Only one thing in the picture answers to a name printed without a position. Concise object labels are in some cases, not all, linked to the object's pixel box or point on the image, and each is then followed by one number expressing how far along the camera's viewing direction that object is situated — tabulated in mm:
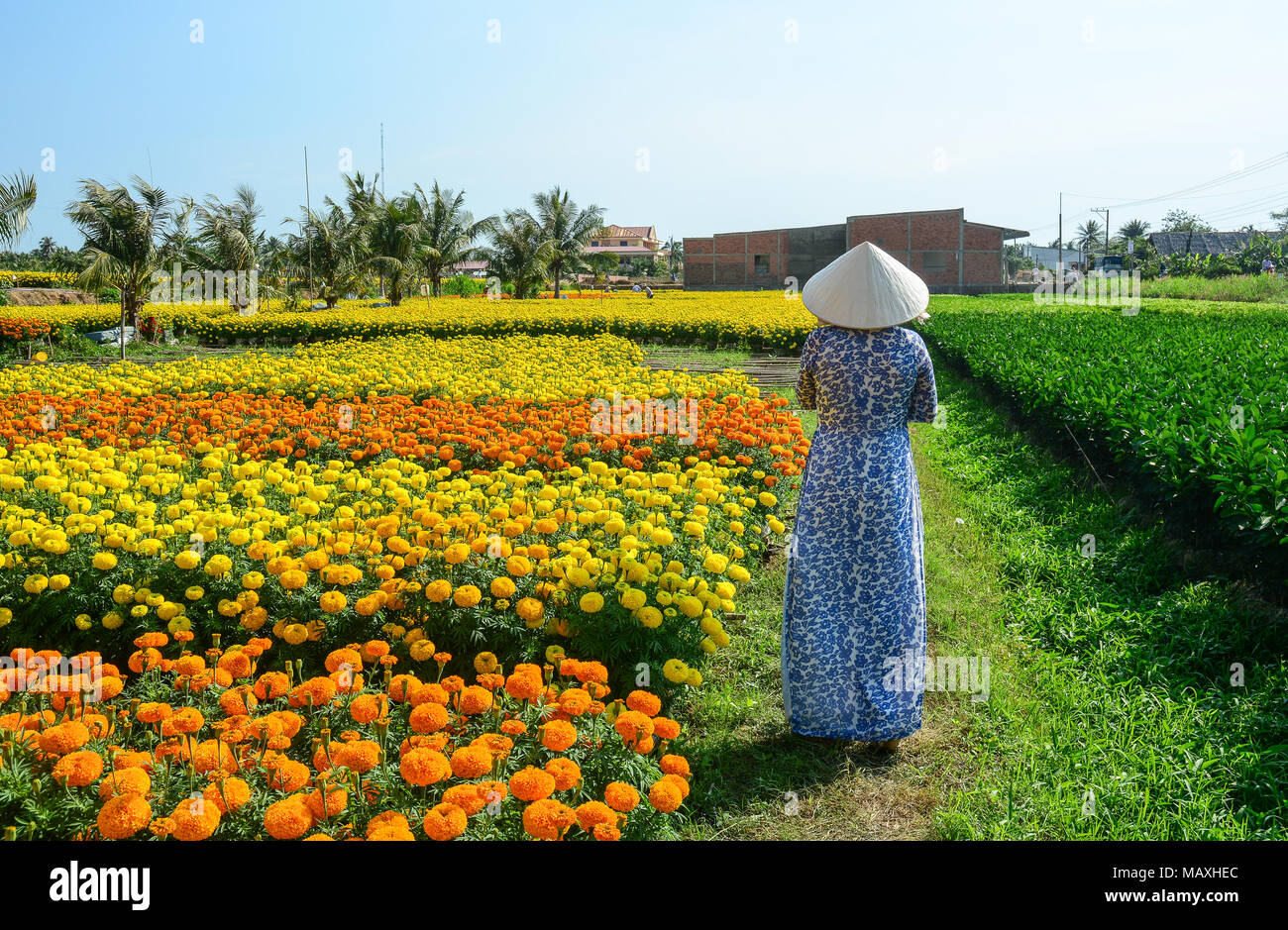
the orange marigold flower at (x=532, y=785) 1996
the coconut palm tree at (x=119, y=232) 17312
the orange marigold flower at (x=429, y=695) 2367
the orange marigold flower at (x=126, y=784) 1949
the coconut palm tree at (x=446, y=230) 36781
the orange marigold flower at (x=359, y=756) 2082
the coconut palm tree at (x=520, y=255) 39906
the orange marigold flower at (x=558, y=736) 2232
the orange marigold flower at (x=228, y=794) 1991
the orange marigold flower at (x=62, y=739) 2111
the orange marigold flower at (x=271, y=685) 2473
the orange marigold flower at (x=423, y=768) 1993
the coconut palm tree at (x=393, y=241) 29422
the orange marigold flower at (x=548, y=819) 1922
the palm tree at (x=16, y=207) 14575
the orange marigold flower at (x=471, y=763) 2059
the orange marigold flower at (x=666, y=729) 2387
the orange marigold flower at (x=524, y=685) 2461
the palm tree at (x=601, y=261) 45875
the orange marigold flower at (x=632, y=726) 2373
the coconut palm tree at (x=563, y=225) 42281
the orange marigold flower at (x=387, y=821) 1922
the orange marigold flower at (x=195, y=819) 1837
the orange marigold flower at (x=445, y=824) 1860
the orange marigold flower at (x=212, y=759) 2146
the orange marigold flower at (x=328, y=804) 1958
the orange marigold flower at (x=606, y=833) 1965
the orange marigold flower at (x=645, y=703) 2504
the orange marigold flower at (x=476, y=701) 2430
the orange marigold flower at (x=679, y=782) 2205
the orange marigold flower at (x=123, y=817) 1854
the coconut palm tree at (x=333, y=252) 28281
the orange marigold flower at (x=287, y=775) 2105
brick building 41719
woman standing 2930
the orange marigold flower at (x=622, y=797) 2068
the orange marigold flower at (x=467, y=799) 1964
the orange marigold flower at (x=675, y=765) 2301
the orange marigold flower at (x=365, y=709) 2211
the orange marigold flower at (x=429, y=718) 2225
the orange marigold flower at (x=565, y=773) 2098
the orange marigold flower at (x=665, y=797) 2152
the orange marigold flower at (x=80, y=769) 2020
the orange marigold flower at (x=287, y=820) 1851
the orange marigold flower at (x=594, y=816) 1991
